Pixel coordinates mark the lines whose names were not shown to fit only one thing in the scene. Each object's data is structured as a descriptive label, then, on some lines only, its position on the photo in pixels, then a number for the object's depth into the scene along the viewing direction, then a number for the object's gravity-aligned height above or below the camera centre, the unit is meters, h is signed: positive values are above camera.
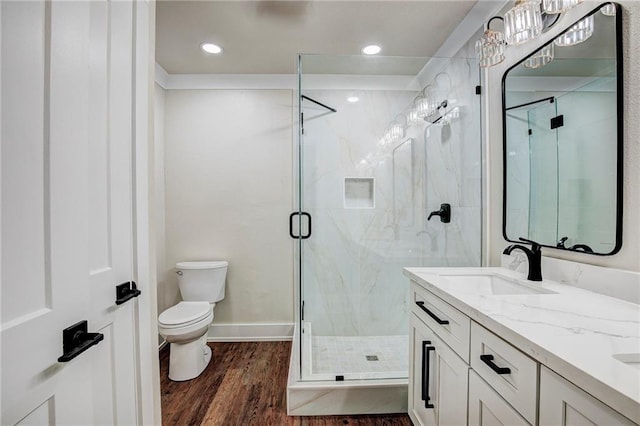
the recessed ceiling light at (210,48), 2.21 +1.26
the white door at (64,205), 0.59 +0.01
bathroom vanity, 0.56 -0.36
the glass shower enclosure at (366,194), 2.31 +0.13
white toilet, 2.02 -0.79
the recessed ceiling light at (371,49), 2.24 +1.28
